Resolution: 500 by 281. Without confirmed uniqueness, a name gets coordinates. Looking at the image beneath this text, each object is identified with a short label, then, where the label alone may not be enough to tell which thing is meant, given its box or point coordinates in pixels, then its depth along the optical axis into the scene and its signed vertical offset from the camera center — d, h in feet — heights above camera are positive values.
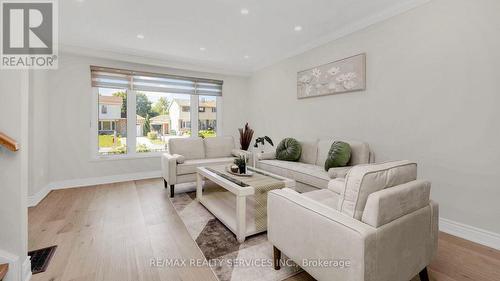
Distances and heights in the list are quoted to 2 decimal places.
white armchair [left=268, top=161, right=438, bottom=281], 3.50 -1.62
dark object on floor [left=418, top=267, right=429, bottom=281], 4.76 -3.03
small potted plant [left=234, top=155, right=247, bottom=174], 9.05 -1.11
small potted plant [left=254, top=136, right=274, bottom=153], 16.92 -0.65
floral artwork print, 10.00 +3.23
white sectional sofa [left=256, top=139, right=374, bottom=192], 8.83 -1.30
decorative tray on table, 8.69 -1.44
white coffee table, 6.79 -2.76
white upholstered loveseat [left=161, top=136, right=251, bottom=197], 11.13 -1.02
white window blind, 13.53 +4.02
